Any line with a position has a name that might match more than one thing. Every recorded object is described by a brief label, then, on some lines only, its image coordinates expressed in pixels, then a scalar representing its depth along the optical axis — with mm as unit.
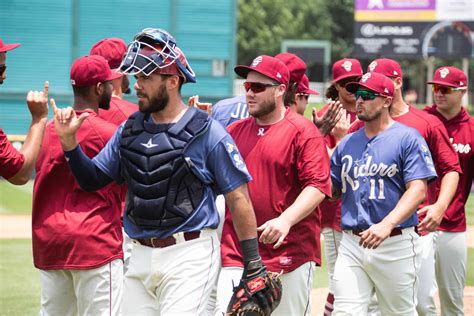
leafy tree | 127500
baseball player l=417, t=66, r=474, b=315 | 15961
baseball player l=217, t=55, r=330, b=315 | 11945
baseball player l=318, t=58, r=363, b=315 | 15586
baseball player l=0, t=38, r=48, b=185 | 10859
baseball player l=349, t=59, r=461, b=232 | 13805
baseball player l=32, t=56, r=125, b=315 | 11687
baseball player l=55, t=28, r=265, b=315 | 10305
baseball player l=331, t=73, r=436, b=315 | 12914
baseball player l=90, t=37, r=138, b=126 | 14094
